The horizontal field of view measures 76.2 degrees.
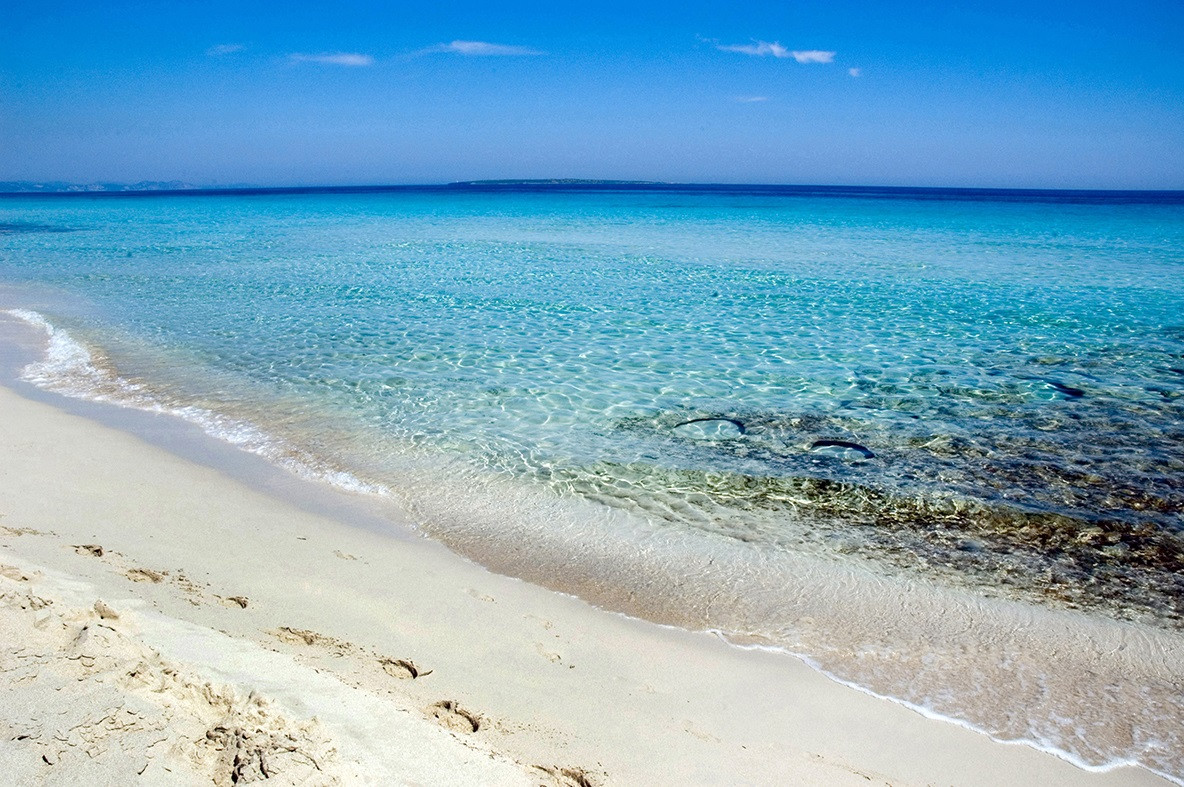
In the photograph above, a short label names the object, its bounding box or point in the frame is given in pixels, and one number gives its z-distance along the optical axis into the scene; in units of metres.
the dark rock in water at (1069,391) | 9.16
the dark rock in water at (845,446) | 7.30
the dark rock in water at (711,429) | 7.71
